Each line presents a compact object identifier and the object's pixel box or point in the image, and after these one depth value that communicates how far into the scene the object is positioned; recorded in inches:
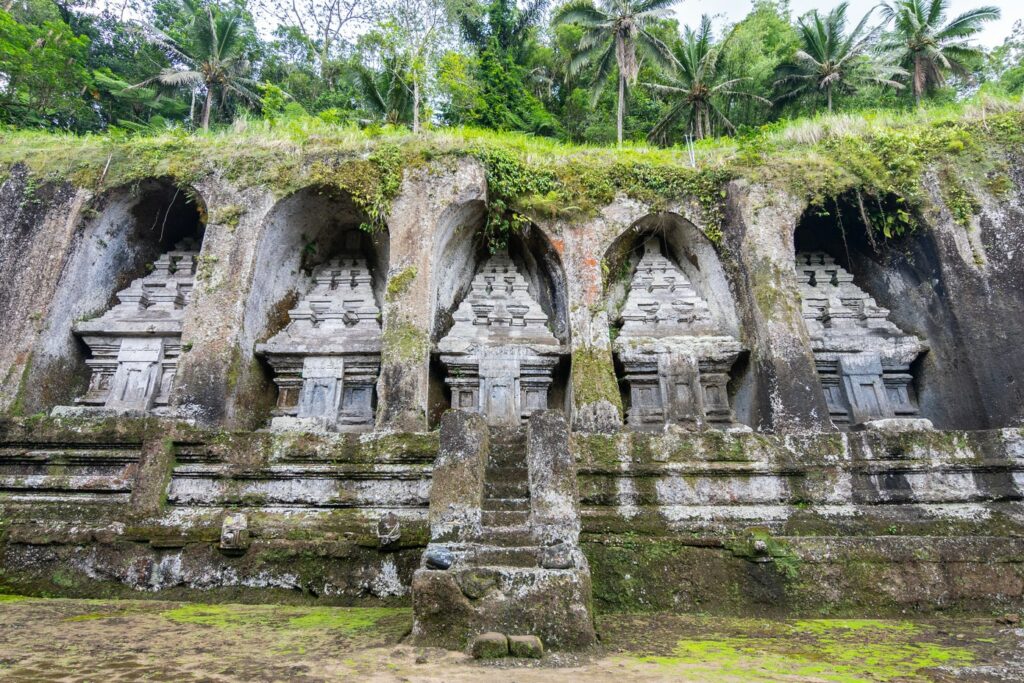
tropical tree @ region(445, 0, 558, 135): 673.0
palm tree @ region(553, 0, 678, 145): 729.0
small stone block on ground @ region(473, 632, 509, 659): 118.6
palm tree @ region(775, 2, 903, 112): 776.3
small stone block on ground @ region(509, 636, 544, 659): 118.8
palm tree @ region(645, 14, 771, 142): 781.3
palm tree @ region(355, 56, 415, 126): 717.8
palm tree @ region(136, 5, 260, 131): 802.2
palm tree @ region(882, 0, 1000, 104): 780.6
